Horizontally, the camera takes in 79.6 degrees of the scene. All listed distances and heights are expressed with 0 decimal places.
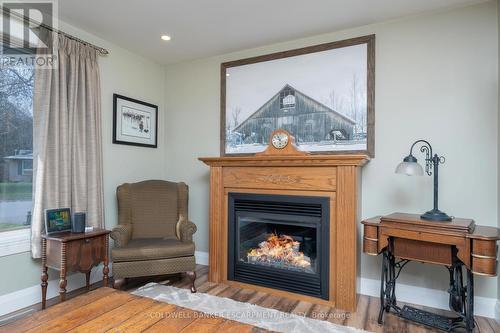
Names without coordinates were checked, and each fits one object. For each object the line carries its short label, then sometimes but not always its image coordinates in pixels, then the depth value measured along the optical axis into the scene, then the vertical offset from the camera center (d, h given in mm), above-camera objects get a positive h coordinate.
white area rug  2186 -1166
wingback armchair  2723 -675
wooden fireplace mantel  2520 -211
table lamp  2207 -20
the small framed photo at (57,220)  2455 -460
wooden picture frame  2793 +588
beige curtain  2533 +257
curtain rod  2376 +1204
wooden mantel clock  2791 +212
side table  2340 -717
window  2463 +74
